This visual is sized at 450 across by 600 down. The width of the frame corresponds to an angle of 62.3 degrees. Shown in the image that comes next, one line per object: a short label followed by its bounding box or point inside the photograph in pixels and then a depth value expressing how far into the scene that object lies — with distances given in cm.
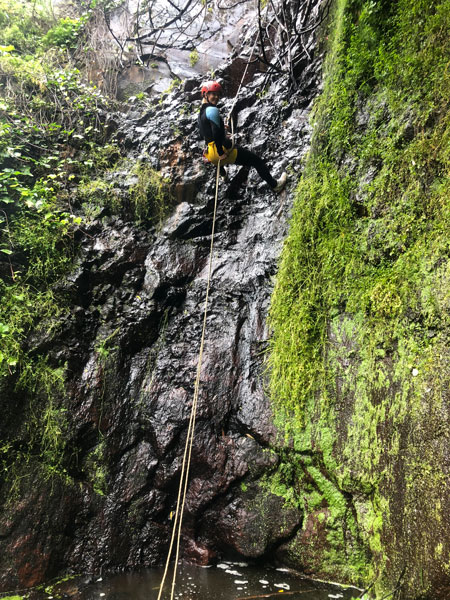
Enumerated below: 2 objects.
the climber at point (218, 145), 425
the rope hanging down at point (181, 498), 370
